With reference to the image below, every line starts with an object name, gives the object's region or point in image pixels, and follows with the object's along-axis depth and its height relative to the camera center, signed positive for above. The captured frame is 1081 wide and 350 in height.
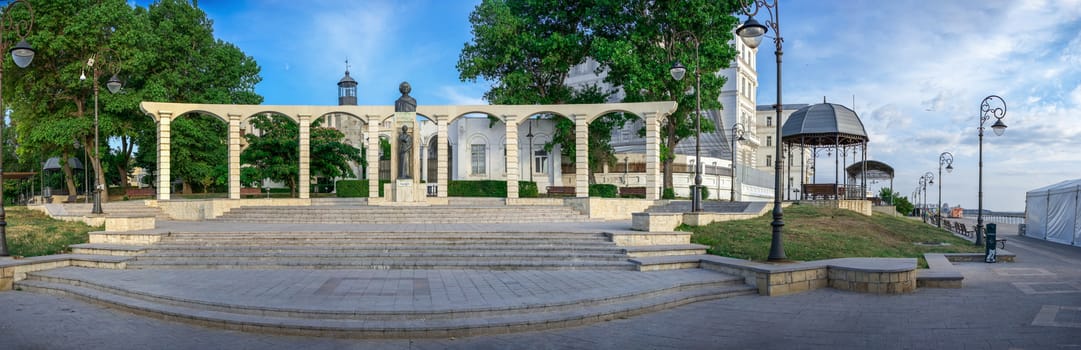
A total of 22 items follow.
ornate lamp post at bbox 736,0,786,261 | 11.11 +2.50
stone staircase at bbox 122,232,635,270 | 12.86 -1.61
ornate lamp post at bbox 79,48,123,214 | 21.58 +1.52
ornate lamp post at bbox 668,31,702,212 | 19.41 -0.35
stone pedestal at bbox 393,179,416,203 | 24.42 -0.49
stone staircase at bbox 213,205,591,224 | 21.41 -1.28
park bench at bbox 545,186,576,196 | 35.81 -0.69
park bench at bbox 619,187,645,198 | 34.88 -0.74
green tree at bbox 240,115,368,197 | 29.89 +1.25
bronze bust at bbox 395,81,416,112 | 24.83 +3.06
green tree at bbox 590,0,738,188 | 29.33 +6.30
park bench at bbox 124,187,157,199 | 34.28 -0.83
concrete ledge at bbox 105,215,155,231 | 16.17 -1.20
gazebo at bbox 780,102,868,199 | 30.16 +2.43
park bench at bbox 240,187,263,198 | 37.31 -0.79
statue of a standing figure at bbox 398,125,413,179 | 24.80 +1.04
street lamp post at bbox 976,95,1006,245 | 20.64 +1.91
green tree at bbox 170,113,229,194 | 32.84 +1.62
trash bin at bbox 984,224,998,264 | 15.10 -1.59
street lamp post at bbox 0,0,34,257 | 12.78 +2.56
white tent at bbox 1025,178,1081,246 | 23.84 -1.44
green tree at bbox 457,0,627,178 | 33.41 +6.97
